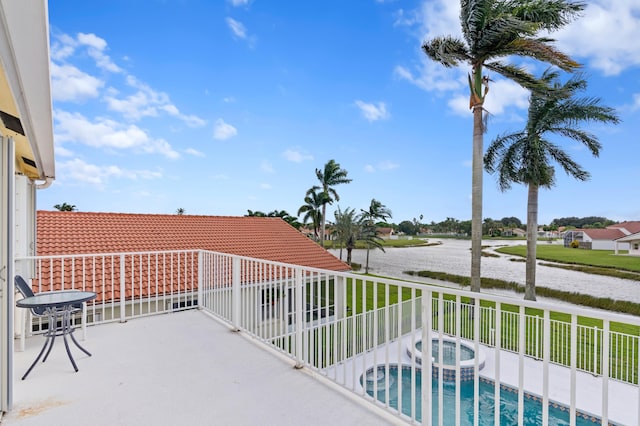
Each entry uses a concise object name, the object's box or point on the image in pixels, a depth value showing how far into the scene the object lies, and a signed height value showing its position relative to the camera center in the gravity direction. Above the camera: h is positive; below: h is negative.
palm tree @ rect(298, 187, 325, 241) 32.19 +0.66
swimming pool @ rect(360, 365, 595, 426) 6.42 -4.09
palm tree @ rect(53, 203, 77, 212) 38.77 +0.97
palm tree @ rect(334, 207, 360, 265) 26.81 -1.13
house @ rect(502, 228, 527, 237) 48.38 -2.62
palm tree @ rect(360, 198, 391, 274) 26.21 -0.13
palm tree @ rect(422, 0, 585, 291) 11.16 +6.17
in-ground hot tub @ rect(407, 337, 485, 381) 7.96 -3.93
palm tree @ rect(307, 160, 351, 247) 32.56 +3.71
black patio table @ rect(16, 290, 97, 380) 2.88 -0.83
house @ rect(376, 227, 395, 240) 45.09 -2.78
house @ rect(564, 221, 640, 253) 33.38 -2.47
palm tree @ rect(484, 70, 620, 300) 13.75 +3.19
